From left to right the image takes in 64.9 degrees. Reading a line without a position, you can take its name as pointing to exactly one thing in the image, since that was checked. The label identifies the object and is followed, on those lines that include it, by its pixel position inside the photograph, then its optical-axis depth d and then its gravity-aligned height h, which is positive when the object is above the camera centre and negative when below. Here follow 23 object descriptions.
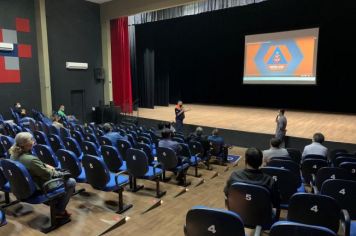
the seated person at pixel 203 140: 6.65 -1.27
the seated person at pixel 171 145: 5.31 -1.09
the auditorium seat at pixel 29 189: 3.14 -1.17
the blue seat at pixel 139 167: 4.42 -1.28
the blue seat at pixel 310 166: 4.18 -1.21
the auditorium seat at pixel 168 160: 4.98 -1.31
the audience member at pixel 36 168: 3.24 -0.94
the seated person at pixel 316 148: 5.05 -1.12
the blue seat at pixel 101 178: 3.76 -1.24
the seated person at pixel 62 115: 10.62 -1.05
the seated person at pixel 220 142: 7.11 -1.39
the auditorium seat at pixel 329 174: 3.39 -1.07
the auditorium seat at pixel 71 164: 4.06 -1.13
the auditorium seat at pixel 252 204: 2.58 -1.11
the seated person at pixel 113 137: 5.87 -1.06
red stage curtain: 15.45 +1.31
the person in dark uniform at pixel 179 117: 10.45 -1.14
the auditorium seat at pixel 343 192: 2.85 -1.09
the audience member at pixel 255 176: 2.72 -0.89
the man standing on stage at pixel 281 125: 7.95 -1.11
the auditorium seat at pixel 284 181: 3.29 -1.11
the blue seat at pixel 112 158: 4.66 -1.20
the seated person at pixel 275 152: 4.79 -1.11
